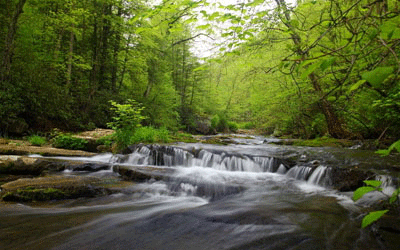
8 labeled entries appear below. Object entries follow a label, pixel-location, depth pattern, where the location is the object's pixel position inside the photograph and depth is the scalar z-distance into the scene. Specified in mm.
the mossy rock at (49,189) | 3523
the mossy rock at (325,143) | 8856
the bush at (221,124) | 24641
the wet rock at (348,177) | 4492
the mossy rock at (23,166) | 4785
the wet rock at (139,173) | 5175
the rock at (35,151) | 6128
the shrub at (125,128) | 8227
